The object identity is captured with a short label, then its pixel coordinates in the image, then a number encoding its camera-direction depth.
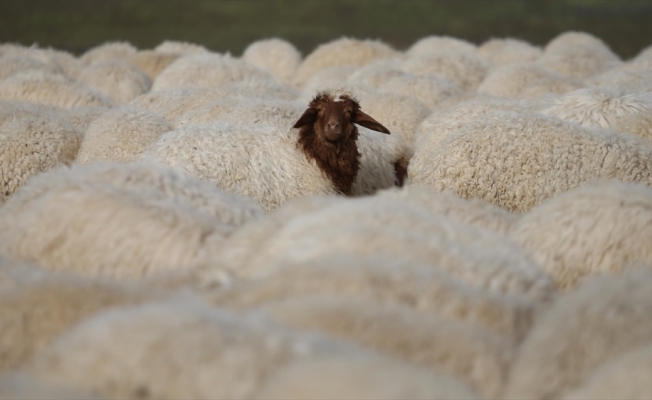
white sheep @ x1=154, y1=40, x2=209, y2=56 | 29.41
